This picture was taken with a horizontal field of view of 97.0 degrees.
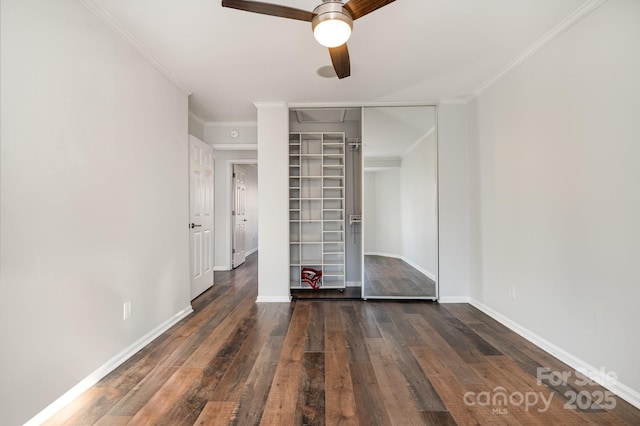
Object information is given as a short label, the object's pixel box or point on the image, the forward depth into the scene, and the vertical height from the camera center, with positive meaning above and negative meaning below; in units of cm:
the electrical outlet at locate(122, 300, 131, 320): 223 -77
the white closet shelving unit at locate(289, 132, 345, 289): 416 +7
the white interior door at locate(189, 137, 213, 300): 368 -2
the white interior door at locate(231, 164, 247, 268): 574 -6
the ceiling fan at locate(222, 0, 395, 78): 153 +111
